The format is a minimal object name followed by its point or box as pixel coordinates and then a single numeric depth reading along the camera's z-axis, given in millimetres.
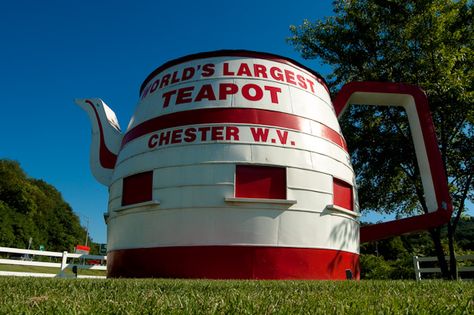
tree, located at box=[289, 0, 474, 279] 12711
